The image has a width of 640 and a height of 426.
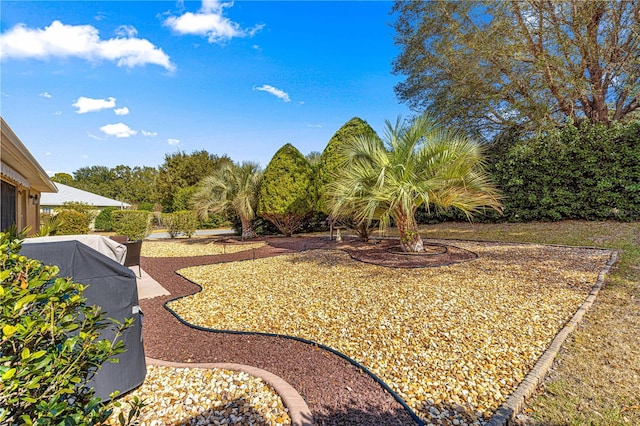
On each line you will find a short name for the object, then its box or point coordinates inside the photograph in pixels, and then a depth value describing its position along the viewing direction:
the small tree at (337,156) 9.35
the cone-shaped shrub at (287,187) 11.59
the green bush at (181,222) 14.88
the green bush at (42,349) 0.92
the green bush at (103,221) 20.73
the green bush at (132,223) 13.03
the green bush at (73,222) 13.41
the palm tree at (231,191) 12.13
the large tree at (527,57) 8.85
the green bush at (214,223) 23.45
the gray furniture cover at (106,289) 2.14
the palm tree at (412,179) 5.97
